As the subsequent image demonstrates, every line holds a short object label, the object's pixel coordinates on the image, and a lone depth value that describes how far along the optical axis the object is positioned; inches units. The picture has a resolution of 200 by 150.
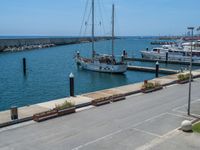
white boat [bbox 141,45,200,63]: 2829.7
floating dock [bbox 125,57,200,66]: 2781.0
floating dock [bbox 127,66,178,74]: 2136.2
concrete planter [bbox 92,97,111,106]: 901.2
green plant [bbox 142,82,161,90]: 1109.1
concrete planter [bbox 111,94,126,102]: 954.7
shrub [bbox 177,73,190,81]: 1315.0
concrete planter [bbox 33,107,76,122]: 745.6
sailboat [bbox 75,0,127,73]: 2162.9
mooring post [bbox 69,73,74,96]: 1053.5
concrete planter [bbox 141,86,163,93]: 1093.8
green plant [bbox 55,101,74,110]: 801.6
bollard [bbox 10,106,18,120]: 732.0
